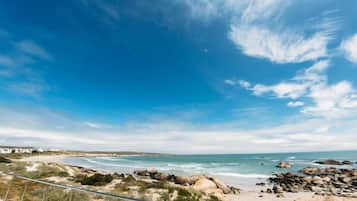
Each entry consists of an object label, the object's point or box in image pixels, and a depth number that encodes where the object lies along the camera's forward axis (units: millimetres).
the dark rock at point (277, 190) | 23750
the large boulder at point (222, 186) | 20844
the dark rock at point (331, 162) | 64575
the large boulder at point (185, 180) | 24019
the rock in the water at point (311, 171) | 43625
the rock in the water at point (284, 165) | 56962
